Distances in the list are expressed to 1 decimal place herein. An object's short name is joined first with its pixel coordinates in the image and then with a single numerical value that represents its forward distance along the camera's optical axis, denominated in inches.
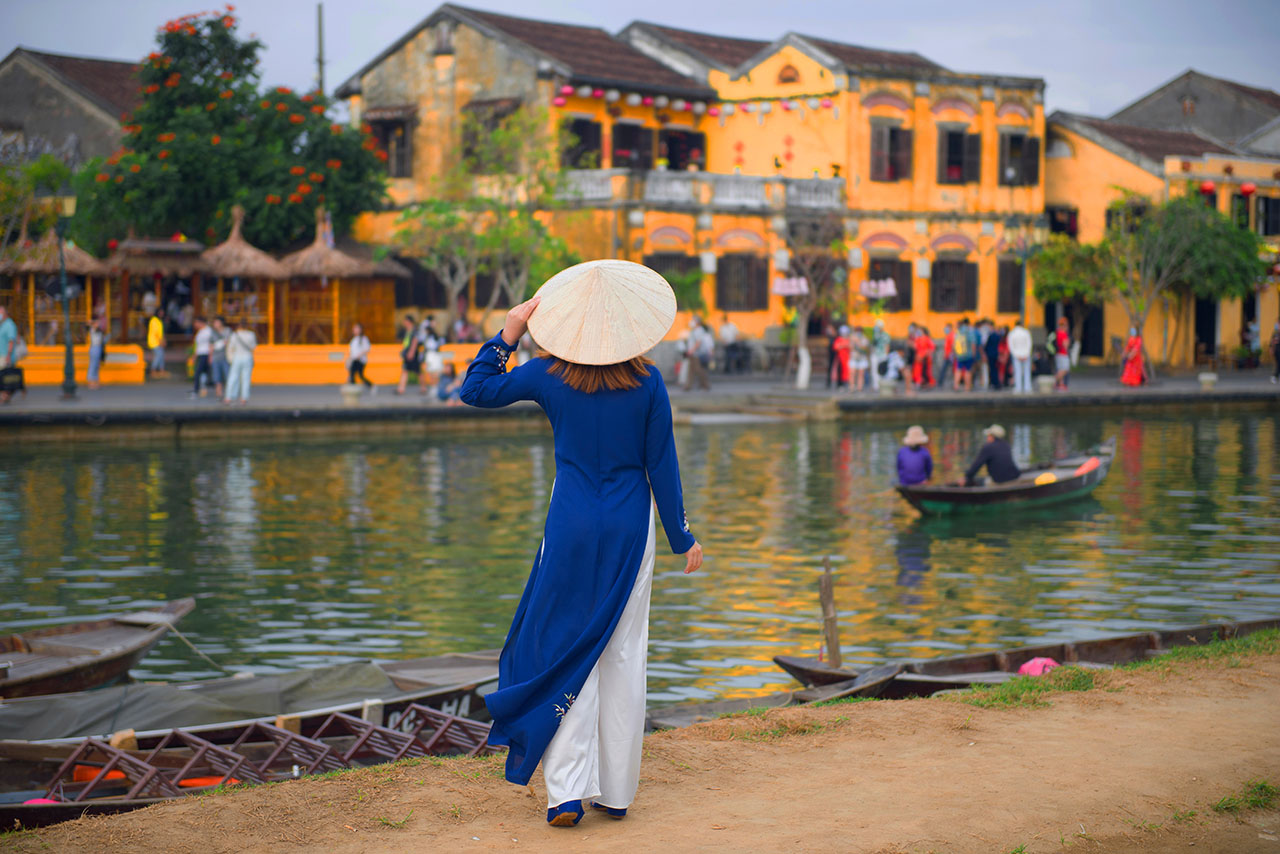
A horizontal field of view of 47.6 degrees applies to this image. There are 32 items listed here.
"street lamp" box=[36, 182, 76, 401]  1087.6
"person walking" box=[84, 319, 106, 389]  1218.0
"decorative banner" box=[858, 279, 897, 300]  1601.9
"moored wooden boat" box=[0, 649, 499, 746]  307.7
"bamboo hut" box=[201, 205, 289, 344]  1318.9
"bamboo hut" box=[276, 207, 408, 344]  1355.8
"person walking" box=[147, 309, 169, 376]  1326.3
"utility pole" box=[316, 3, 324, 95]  1947.6
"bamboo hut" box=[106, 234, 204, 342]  1363.2
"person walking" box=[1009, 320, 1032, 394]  1343.5
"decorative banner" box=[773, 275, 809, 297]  1497.3
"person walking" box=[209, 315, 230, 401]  1125.1
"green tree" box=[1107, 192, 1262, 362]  1632.6
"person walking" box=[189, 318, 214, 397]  1149.1
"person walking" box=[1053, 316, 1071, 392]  1395.2
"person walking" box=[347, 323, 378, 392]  1203.2
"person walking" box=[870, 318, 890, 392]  1414.9
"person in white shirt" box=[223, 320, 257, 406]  1087.0
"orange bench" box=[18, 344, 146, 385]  1259.8
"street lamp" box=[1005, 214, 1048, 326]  1748.3
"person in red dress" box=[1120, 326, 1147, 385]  1406.3
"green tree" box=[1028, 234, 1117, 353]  1716.3
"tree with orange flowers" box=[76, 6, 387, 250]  1363.2
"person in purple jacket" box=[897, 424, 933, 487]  730.8
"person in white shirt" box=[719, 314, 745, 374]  1530.5
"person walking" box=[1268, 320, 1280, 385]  1525.6
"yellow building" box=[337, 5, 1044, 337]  1524.4
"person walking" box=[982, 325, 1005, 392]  1400.1
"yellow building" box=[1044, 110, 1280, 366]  1775.3
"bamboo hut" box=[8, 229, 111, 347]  1262.3
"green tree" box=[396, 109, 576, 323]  1366.9
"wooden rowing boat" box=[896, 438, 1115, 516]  716.7
